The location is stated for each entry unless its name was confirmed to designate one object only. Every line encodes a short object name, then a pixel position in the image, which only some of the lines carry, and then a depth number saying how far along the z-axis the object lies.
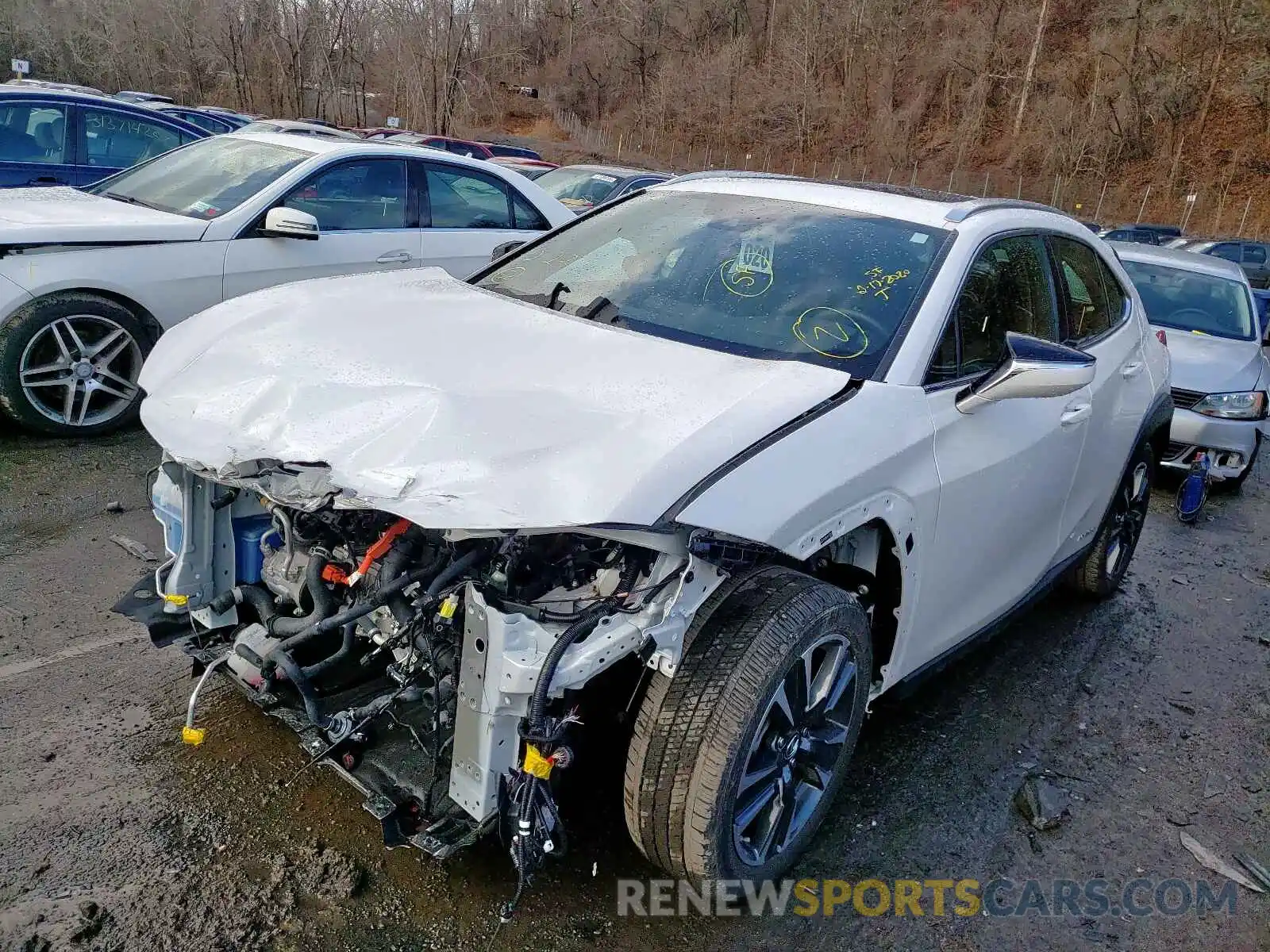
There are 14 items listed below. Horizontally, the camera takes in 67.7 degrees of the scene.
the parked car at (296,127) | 14.20
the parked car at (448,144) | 17.92
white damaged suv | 2.15
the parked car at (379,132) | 21.83
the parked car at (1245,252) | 20.38
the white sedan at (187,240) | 5.12
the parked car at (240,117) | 19.11
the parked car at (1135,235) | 23.34
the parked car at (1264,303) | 13.51
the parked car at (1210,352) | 6.73
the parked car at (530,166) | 15.82
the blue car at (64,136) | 7.76
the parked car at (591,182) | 13.19
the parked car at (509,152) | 23.17
